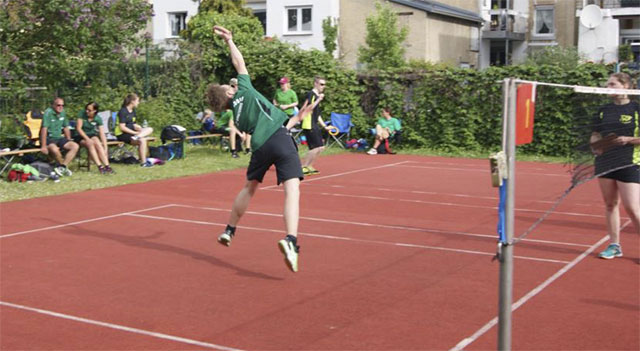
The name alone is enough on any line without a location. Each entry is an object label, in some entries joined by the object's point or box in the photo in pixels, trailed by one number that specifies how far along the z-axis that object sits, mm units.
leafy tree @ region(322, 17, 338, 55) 35562
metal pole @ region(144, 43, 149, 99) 21672
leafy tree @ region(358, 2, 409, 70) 33062
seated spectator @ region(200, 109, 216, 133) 19422
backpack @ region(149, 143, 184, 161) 16859
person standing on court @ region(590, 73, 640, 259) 7457
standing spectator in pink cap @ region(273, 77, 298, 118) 16969
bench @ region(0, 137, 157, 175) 13617
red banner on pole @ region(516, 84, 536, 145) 3598
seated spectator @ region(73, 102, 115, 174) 14812
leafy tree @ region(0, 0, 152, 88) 15914
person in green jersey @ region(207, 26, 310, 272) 6969
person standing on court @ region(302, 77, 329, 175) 14695
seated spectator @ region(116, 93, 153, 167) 16047
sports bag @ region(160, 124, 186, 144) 17266
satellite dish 37025
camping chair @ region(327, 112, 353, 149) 20938
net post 3398
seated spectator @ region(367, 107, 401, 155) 20156
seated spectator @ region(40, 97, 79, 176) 14172
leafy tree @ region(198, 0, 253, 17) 34750
